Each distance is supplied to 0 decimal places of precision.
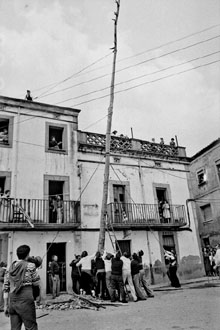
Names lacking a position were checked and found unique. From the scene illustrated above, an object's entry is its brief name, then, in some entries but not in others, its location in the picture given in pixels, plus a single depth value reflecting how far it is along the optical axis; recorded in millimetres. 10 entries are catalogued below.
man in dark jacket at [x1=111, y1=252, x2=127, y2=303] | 9383
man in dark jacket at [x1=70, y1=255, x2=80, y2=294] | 11474
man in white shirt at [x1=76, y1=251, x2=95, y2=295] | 11047
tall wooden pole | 11516
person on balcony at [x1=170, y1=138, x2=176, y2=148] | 19619
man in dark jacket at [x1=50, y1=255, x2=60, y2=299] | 11858
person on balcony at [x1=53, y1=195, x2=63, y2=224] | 14633
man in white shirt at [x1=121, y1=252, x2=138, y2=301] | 9922
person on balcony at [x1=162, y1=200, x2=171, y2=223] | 17219
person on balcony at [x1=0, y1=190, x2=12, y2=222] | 13500
